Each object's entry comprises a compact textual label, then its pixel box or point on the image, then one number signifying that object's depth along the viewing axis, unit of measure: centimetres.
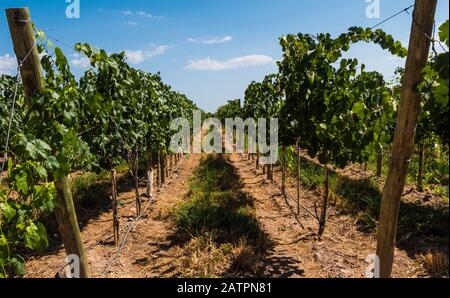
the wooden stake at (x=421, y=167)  1017
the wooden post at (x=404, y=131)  251
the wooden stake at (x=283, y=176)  974
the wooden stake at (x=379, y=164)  1188
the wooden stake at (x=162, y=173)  1263
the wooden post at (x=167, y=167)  1371
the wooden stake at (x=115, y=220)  706
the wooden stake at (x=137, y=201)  866
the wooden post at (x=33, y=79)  297
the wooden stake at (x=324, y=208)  682
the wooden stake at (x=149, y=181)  1044
